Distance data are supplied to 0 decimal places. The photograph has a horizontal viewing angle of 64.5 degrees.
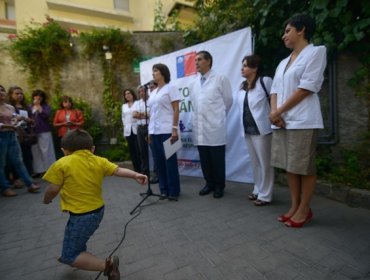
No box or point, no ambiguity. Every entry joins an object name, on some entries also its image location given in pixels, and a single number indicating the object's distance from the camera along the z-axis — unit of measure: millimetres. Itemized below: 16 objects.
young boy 2043
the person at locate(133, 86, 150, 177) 5002
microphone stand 3813
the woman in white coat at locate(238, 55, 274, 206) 3494
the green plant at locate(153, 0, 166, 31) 9727
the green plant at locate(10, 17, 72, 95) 6707
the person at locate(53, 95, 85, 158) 6062
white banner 4469
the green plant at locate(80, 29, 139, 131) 7004
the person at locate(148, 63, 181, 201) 3984
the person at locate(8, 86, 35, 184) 5214
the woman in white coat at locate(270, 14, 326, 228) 2676
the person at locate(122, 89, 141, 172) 5602
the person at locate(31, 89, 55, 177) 5945
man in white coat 3941
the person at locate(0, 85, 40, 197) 4574
